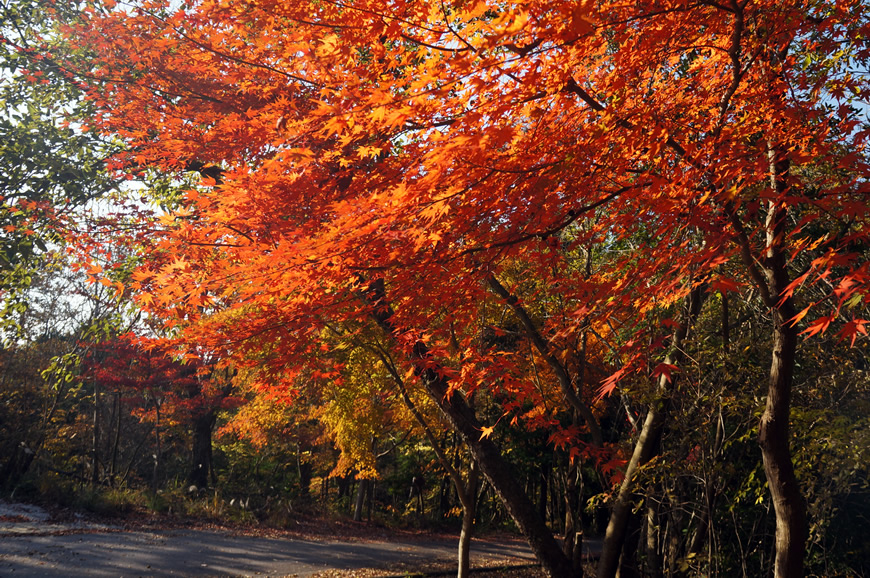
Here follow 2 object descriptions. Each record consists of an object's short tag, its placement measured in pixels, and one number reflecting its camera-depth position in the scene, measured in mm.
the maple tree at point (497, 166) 3146
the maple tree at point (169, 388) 14875
